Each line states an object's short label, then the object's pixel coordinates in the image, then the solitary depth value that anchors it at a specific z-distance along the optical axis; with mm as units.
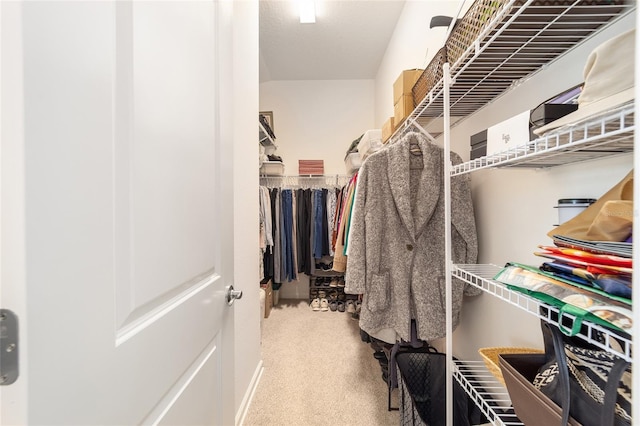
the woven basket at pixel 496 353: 825
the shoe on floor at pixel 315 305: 2799
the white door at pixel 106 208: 300
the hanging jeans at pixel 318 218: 2762
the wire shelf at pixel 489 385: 894
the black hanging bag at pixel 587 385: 417
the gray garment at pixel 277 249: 2631
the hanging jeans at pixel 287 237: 2706
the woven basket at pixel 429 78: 1057
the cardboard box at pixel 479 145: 855
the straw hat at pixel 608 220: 459
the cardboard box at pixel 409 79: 1469
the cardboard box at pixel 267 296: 2553
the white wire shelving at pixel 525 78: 513
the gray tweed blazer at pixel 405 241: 1170
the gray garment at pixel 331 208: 2801
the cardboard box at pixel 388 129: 1701
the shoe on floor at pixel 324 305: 2782
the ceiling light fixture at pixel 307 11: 1975
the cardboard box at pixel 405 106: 1471
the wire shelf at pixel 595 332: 392
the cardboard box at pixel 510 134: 632
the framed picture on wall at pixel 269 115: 2970
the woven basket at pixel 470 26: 720
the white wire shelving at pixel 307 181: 3148
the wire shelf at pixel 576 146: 432
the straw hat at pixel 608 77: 435
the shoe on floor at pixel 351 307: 2638
